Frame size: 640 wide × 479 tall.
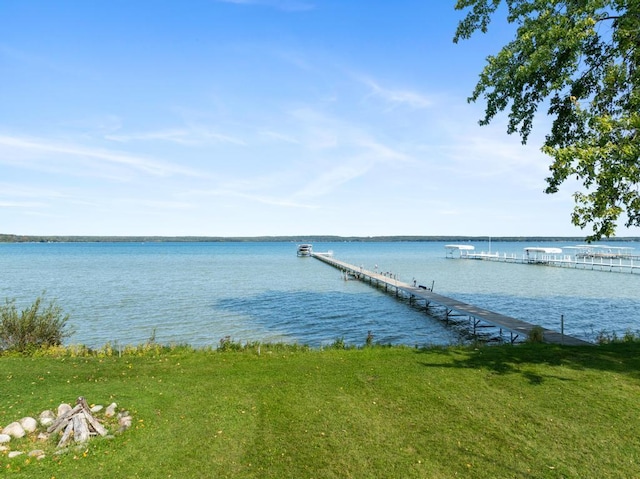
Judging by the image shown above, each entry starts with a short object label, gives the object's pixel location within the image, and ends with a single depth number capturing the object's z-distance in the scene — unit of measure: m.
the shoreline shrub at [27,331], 16.73
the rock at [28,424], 8.61
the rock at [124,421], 8.85
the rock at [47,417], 8.88
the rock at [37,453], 7.71
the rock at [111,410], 9.47
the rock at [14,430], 8.35
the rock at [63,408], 9.23
